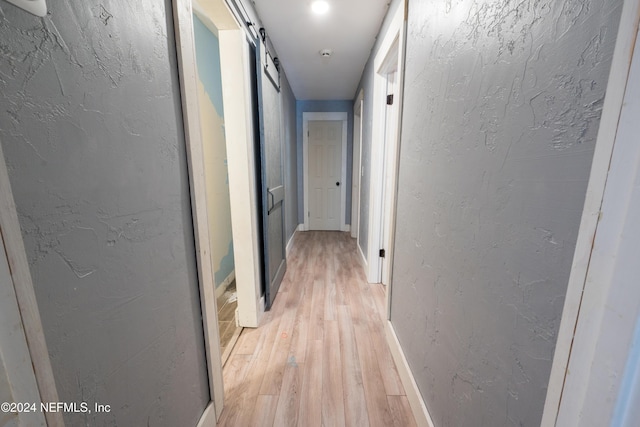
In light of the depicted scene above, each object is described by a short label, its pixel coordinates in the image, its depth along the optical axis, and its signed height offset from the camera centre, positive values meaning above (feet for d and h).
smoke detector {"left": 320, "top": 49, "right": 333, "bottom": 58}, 7.93 +3.77
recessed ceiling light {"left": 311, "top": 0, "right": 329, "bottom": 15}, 5.58 +3.75
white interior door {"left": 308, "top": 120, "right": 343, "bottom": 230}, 14.56 -0.47
